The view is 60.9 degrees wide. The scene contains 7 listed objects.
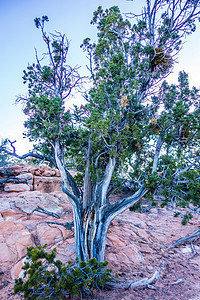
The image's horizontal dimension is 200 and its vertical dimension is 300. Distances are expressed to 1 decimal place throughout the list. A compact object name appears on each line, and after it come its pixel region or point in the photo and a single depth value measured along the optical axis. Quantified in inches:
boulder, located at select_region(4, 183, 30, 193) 438.6
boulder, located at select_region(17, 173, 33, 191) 499.9
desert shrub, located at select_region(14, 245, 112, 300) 121.3
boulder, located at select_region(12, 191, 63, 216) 346.6
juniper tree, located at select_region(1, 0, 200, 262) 221.5
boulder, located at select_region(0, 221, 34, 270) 208.8
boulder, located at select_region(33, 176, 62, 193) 508.9
